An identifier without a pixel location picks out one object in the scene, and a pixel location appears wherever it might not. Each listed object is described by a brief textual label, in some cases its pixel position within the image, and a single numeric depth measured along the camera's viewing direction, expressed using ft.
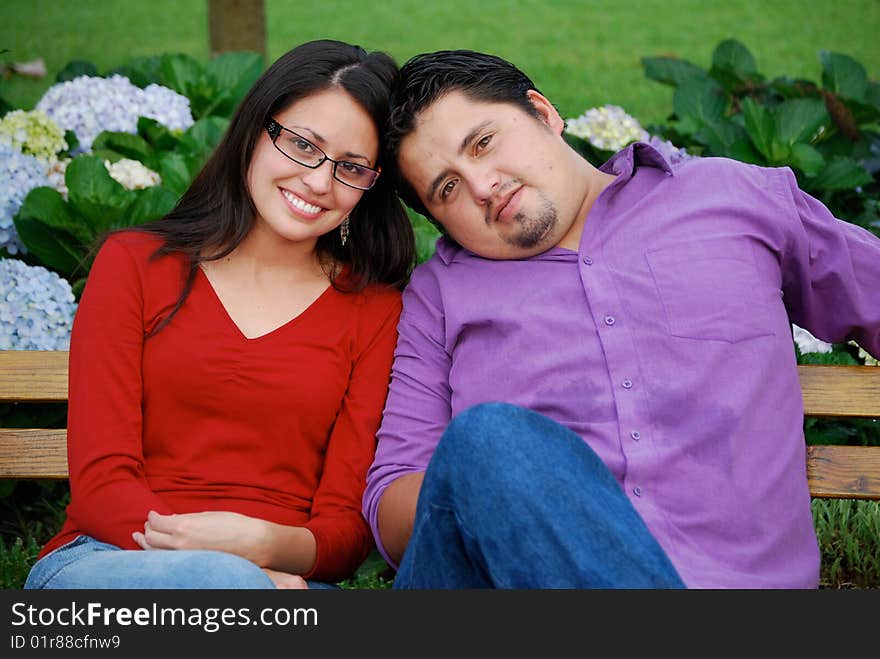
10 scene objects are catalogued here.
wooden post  18.70
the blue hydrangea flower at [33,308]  10.83
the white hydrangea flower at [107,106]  13.87
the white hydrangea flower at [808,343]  11.62
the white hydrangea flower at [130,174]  12.59
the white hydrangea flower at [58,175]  12.55
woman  8.11
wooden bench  9.39
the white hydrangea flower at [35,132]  13.23
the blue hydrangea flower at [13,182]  11.84
